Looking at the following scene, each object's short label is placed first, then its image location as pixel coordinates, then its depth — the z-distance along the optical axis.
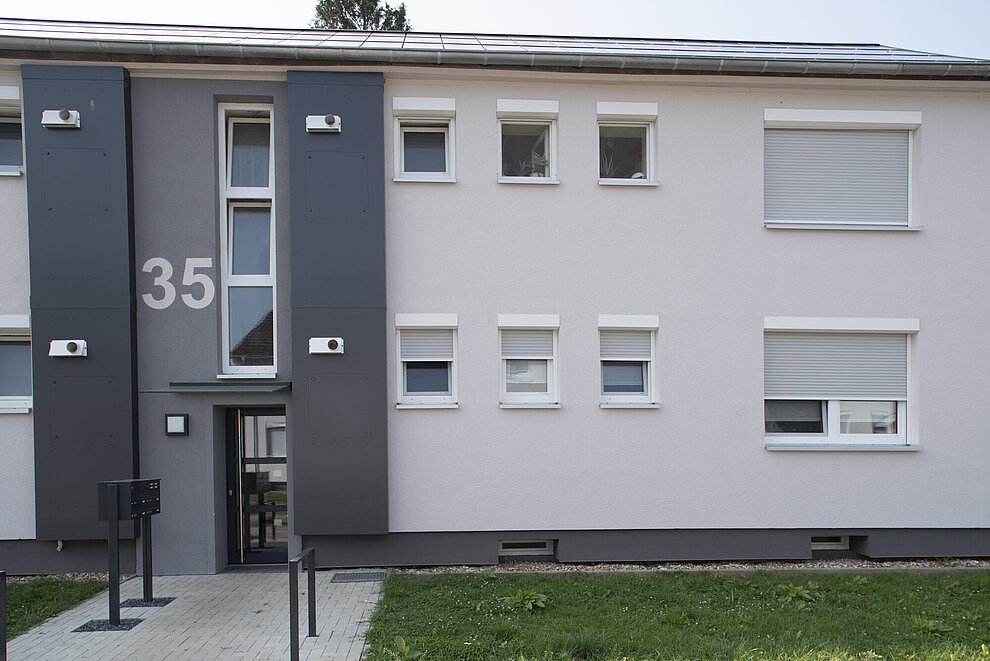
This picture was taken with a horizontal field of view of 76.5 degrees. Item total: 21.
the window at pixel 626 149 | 8.43
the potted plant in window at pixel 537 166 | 8.46
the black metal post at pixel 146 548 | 6.70
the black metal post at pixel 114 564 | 6.08
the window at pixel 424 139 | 8.09
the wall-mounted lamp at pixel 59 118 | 7.57
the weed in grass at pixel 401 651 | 5.01
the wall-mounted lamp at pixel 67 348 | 7.54
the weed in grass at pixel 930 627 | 5.59
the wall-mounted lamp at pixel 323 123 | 7.82
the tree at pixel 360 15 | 20.39
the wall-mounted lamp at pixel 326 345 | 7.75
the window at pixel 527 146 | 8.35
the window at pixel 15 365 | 7.93
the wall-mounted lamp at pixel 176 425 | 7.79
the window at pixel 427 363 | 8.10
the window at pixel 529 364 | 8.20
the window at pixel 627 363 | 8.27
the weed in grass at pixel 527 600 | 6.16
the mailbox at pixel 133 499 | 6.28
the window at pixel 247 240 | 8.12
